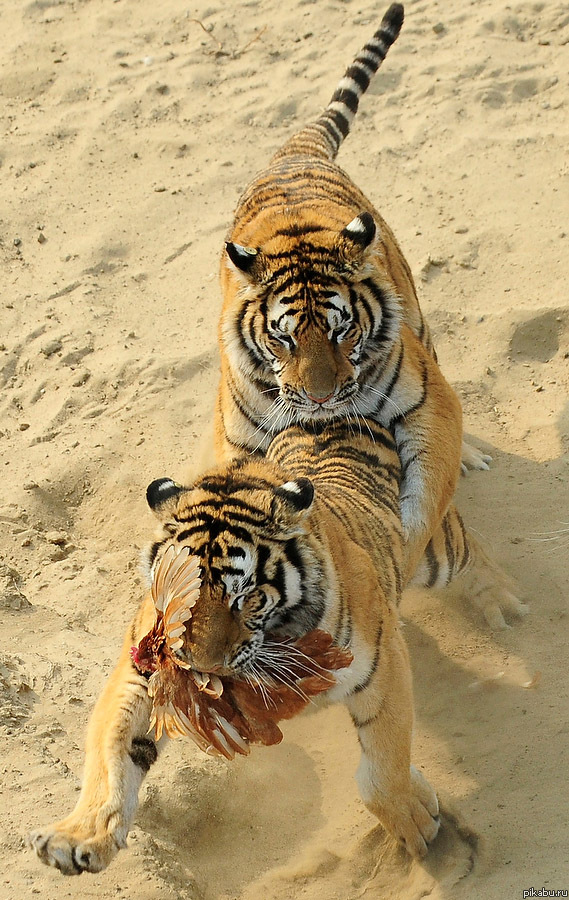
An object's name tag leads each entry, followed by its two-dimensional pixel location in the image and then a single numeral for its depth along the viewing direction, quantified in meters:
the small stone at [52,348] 11.52
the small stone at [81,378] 11.20
